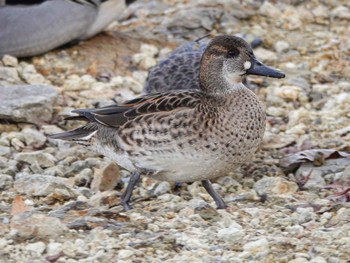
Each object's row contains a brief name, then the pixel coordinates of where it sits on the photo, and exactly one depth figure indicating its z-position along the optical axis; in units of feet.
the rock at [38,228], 30.25
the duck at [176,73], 43.14
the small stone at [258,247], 29.50
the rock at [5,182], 37.70
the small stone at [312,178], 38.19
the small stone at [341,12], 61.41
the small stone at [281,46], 56.85
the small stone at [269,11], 61.57
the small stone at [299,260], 28.72
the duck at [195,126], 34.40
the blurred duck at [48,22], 54.29
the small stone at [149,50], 55.79
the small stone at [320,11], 61.72
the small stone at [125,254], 29.16
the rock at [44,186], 36.35
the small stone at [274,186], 37.24
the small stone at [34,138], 43.45
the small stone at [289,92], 49.80
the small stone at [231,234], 30.91
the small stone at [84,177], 38.93
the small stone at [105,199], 35.58
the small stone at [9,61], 52.80
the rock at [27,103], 44.70
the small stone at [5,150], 41.96
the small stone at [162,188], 37.52
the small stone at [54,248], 29.38
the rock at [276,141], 43.50
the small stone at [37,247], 29.43
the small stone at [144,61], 54.07
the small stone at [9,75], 50.28
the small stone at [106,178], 38.11
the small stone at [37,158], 40.65
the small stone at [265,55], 55.21
